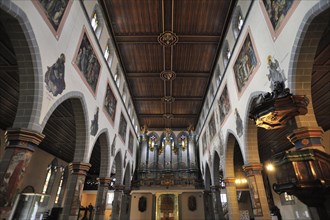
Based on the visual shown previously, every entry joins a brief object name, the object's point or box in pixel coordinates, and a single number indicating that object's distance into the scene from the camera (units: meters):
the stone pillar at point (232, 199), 11.25
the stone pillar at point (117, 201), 15.14
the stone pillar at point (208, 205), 20.64
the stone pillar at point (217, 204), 15.99
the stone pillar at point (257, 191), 8.31
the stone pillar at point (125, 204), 19.40
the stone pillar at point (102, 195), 11.44
